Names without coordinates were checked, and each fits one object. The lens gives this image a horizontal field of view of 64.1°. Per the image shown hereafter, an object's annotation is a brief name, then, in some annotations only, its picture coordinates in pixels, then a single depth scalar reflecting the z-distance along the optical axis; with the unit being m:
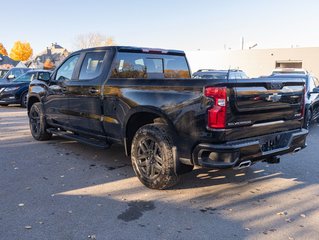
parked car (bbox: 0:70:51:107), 10.78
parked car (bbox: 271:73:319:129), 6.67
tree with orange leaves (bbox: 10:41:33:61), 69.16
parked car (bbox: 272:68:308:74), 10.43
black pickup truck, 2.84
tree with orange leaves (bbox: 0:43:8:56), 76.26
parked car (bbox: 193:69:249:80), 11.74
